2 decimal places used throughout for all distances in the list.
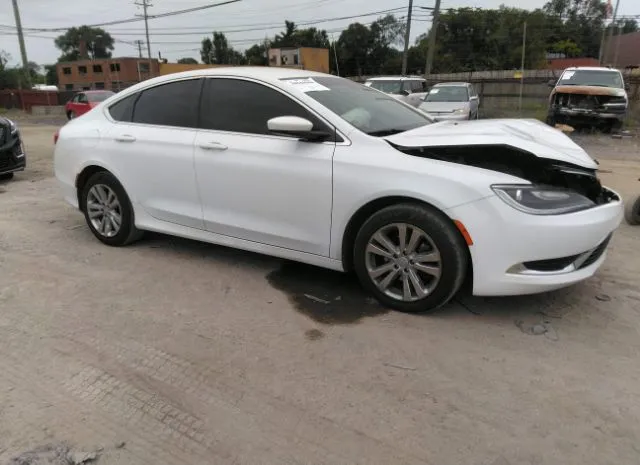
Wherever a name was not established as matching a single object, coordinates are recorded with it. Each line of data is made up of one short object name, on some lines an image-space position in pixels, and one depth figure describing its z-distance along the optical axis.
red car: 22.41
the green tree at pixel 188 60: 83.37
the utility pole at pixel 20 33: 36.44
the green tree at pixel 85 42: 96.59
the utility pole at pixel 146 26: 55.72
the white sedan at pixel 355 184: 3.22
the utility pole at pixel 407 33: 29.20
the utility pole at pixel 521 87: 22.24
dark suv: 8.02
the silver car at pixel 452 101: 14.30
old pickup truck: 14.00
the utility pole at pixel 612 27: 45.03
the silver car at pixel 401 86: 16.30
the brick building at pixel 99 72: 72.50
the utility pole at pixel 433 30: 26.88
